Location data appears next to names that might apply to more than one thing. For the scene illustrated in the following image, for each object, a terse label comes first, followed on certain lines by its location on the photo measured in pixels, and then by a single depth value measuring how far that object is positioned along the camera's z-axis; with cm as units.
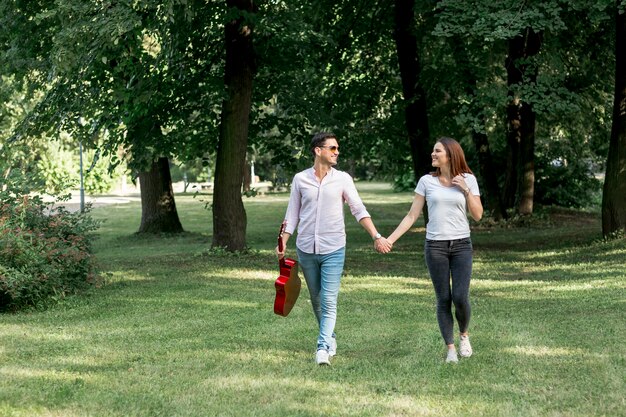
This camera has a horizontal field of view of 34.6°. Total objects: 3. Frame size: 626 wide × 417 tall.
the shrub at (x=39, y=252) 1250
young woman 865
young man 888
